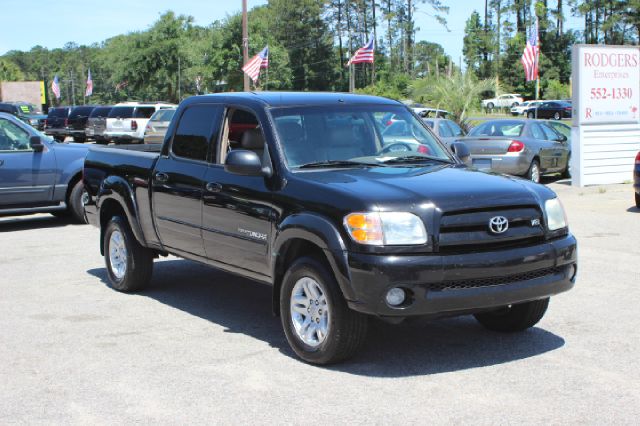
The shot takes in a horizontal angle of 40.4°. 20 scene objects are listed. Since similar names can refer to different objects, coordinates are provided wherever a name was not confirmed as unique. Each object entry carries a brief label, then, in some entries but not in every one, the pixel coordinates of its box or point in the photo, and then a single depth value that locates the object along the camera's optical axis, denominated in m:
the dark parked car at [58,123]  42.31
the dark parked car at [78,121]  41.40
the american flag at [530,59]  35.76
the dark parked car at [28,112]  45.39
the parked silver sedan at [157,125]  30.62
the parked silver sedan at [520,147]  18.52
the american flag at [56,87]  80.03
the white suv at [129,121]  35.31
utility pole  33.66
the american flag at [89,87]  75.06
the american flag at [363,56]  37.44
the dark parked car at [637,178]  13.86
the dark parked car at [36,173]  13.45
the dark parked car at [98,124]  36.12
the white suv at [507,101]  64.04
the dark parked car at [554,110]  59.91
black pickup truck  5.36
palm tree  31.84
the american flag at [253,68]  32.97
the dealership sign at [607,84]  18.88
